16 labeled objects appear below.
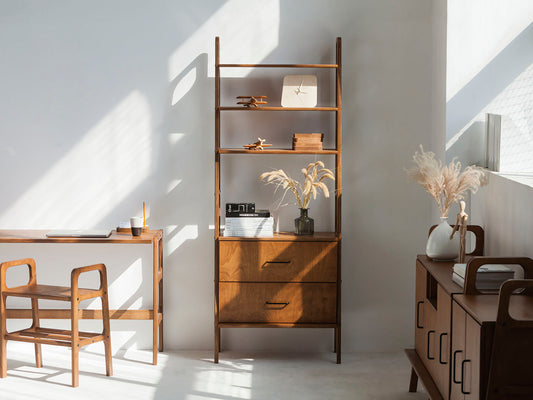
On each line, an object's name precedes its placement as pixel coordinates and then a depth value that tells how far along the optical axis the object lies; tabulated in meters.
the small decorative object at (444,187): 3.35
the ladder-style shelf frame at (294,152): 4.13
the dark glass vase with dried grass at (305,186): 4.17
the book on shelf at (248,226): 4.19
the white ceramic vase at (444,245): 3.35
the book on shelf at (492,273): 2.78
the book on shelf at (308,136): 4.14
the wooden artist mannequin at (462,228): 3.18
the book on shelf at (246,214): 4.19
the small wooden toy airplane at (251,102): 4.14
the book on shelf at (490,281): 2.78
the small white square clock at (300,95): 4.18
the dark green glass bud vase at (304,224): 4.24
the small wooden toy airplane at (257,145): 4.17
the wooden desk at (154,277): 4.04
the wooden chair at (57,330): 3.73
